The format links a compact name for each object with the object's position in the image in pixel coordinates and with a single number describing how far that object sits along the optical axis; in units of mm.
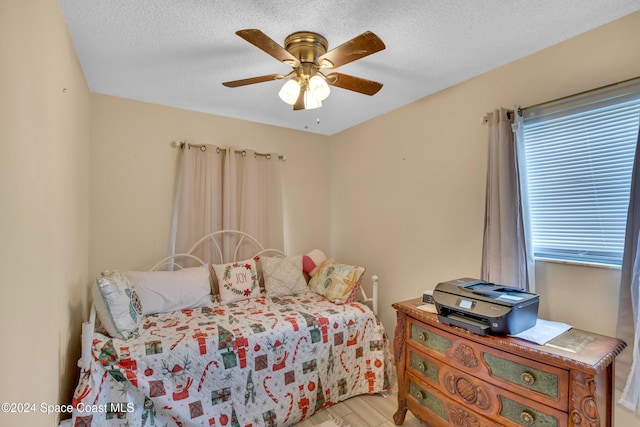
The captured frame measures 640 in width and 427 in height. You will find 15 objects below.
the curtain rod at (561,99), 1537
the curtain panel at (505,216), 1846
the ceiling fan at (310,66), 1520
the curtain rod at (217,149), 2814
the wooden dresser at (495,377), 1282
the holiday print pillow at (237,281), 2641
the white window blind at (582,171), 1575
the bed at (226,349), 1682
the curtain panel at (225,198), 2799
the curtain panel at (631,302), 1420
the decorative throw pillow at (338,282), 2658
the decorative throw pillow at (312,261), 3275
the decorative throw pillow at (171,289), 2293
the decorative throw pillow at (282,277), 2857
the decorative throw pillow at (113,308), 1827
